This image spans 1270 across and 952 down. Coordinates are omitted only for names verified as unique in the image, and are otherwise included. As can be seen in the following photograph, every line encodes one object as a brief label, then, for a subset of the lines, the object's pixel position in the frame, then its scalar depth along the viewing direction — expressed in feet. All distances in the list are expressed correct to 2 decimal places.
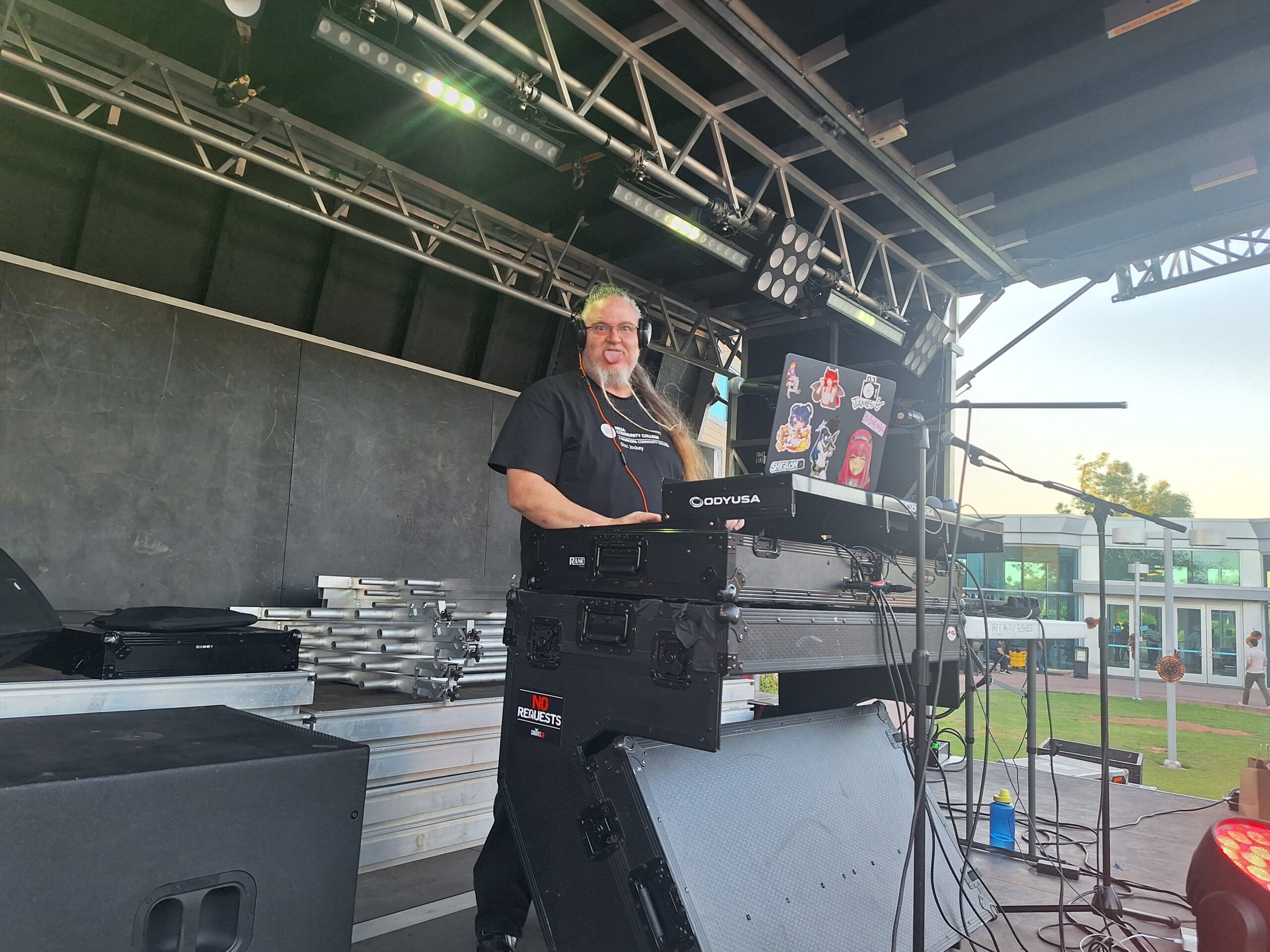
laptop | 5.99
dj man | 6.50
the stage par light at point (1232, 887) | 5.70
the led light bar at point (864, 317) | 18.93
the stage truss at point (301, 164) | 12.57
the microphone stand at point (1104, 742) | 8.38
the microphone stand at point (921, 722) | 5.45
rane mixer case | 5.04
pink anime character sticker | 6.46
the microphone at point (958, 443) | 7.34
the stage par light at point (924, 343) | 21.71
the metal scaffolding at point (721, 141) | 11.71
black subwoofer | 3.53
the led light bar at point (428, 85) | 10.48
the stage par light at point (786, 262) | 16.83
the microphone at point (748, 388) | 6.34
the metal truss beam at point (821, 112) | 12.34
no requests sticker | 5.78
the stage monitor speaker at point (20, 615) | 6.85
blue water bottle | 11.17
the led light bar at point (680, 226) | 14.38
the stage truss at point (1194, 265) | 17.49
